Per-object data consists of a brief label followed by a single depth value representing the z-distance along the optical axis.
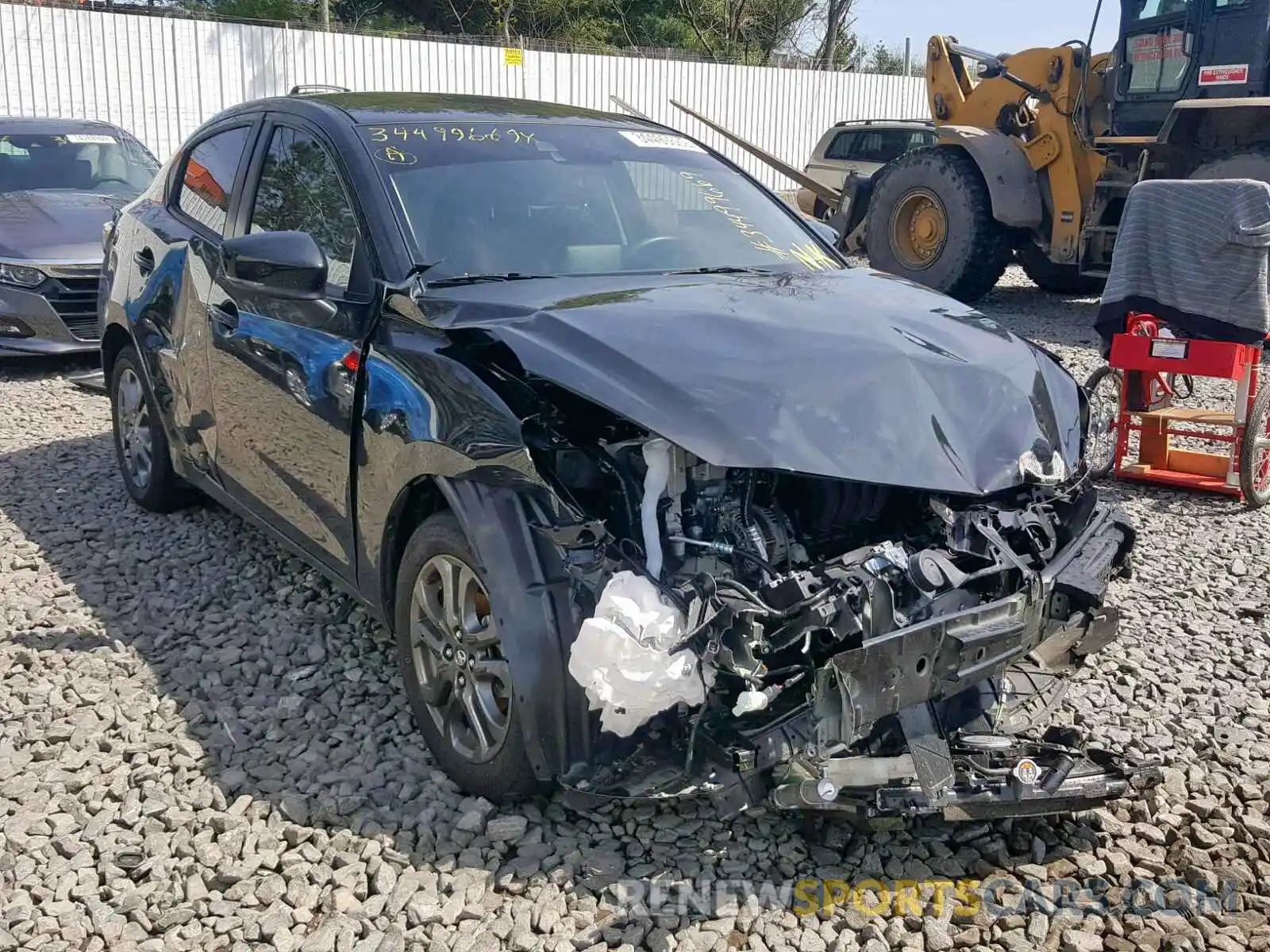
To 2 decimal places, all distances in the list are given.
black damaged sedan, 2.61
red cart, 5.82
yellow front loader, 9.68
